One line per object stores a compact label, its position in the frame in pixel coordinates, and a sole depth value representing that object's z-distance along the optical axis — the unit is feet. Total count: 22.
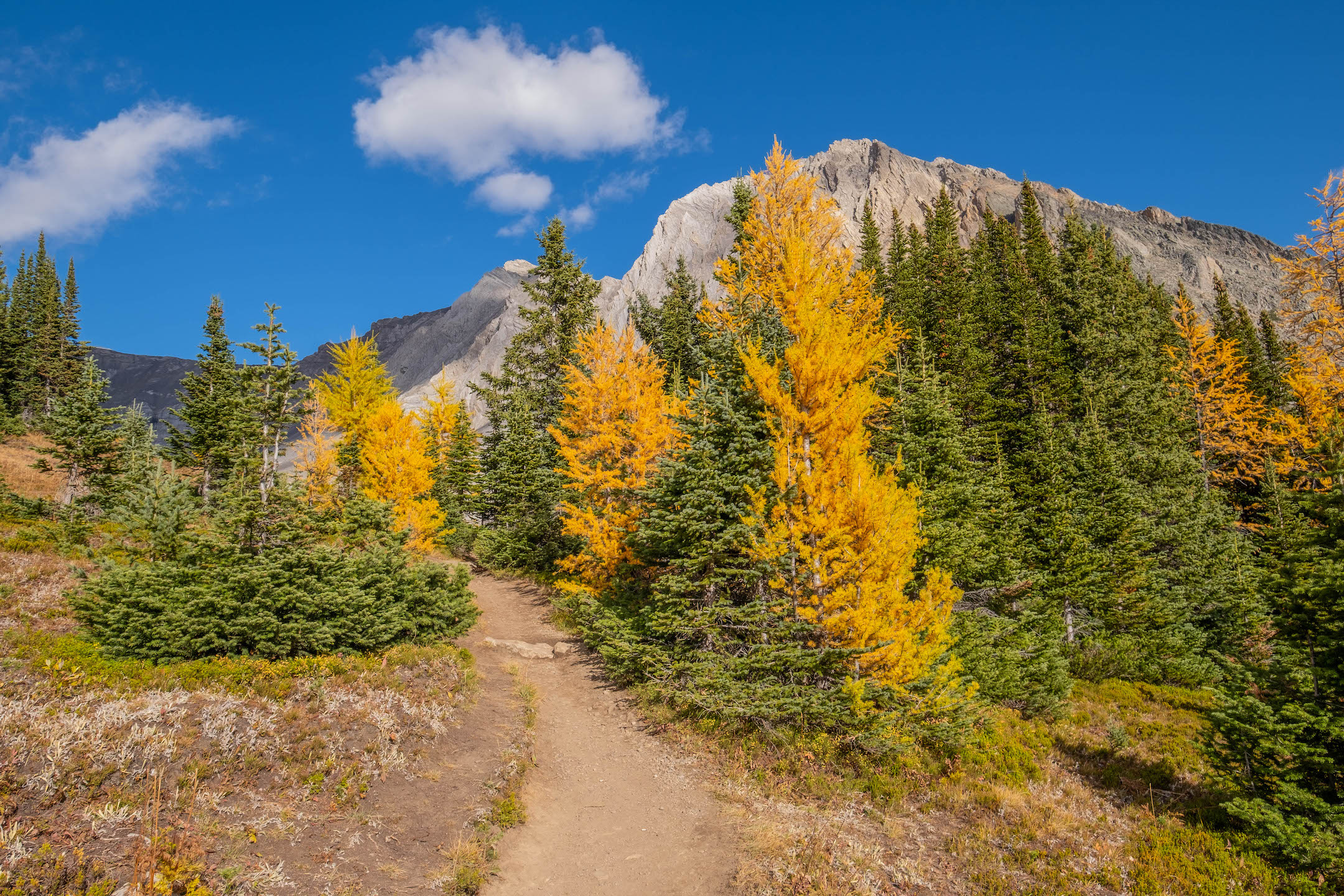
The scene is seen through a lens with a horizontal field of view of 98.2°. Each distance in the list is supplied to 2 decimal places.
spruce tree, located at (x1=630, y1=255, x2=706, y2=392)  111.04
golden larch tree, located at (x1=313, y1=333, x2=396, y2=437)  106.32
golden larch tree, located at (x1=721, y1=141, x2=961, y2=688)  39.93
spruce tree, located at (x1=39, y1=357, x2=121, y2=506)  68.49
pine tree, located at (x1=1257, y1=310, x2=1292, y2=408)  140.56
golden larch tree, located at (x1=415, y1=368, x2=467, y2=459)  130.62
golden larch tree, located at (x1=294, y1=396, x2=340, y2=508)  87.81
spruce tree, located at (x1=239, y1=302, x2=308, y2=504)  82.38
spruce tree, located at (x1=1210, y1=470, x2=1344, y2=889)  31.12
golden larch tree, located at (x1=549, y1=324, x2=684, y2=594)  64.85
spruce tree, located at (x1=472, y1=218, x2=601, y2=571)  99.91
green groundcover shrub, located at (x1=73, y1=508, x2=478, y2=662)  36.24
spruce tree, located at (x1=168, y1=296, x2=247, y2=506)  97.14
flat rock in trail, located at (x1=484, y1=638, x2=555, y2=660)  63.41
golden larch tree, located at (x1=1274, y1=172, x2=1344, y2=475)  62.64
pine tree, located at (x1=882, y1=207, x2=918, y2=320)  117.29
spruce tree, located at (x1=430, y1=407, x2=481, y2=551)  120.47
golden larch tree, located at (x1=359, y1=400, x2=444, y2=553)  81.25
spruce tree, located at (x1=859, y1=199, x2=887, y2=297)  143.84
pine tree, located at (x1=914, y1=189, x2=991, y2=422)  99.81
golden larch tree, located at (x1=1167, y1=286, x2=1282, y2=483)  116.26
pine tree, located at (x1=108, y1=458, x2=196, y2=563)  44.57
